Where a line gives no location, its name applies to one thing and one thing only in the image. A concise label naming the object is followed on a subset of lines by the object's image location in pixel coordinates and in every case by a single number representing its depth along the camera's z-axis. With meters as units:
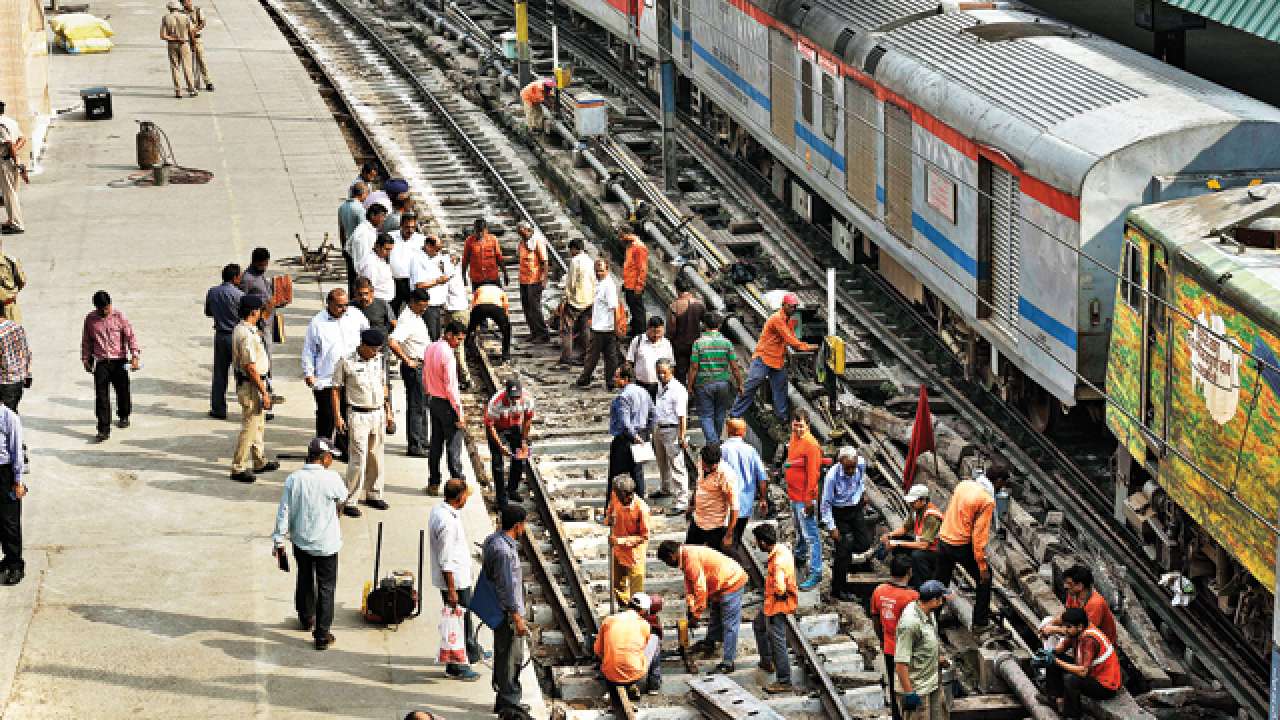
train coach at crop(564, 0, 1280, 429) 16.64
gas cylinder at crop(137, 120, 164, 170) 29.20
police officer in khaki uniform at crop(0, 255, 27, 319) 19.41
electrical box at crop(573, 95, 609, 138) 31.36
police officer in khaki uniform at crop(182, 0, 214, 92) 35.06
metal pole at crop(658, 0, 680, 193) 28.44
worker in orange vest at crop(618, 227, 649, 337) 21.31
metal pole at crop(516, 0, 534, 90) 34.50
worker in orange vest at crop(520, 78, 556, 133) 32.19
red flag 18.09
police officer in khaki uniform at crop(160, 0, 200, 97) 34.00
